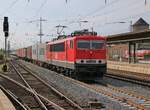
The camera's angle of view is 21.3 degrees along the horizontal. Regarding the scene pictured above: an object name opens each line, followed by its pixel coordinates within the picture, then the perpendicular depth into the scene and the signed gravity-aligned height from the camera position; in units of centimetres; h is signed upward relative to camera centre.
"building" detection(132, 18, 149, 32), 12775 +880
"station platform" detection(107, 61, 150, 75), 3538 -151
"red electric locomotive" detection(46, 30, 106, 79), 2461 -18
